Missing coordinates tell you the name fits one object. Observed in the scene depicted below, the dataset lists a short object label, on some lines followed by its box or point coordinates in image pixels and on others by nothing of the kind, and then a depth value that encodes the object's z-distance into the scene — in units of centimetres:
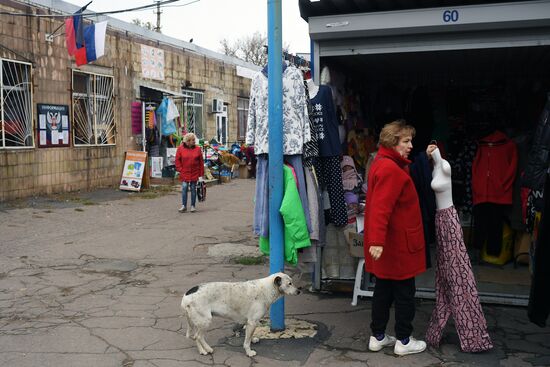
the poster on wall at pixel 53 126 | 1365
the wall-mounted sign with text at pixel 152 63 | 1798
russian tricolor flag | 1312
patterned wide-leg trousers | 456
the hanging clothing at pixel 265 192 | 498
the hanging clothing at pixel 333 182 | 560
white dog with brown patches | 450
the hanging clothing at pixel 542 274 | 405
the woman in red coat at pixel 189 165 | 1248
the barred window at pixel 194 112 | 2092
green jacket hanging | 480
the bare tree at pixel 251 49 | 5135
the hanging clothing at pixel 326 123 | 541
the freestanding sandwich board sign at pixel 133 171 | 1605
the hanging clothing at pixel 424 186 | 468
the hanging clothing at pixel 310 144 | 516
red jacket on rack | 679
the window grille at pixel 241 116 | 2619
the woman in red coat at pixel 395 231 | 429
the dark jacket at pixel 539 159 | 451
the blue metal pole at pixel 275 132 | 476
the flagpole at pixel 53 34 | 1380
